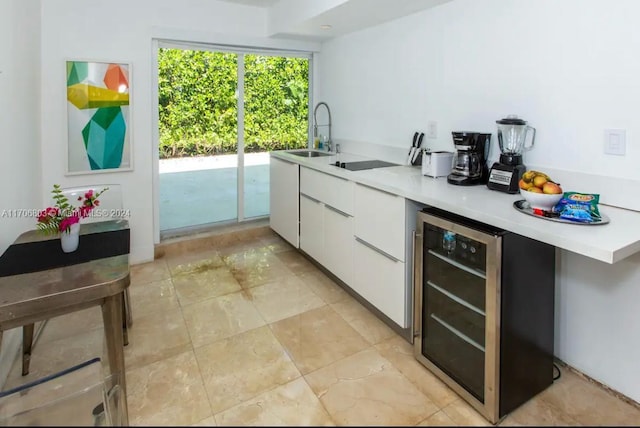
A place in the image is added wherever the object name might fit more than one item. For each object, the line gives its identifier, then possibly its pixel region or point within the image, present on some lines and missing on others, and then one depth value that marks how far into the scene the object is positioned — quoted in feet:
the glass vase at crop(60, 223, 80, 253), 5.94
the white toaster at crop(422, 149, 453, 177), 8.18
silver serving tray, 5.05
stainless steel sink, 12.64
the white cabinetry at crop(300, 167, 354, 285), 8.98
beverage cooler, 5.32
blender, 6.72
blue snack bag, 5.09
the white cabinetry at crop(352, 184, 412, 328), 7.23
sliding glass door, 12.26
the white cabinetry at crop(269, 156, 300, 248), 11.53
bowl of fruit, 5.40
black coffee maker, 7.49
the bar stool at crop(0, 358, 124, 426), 1.68
